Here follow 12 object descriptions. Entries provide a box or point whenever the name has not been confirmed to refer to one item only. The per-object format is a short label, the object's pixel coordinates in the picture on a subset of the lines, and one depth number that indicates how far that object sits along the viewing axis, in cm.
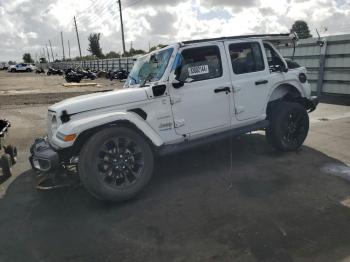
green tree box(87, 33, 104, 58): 7894
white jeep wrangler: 430
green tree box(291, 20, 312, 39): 6116
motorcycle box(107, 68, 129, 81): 2880
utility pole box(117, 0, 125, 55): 4316
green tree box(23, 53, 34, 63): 12900
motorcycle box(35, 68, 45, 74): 5452
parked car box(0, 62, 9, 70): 8462
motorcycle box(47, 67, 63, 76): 4716
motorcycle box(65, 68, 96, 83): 2919
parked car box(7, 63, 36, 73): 6348
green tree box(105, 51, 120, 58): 6544
